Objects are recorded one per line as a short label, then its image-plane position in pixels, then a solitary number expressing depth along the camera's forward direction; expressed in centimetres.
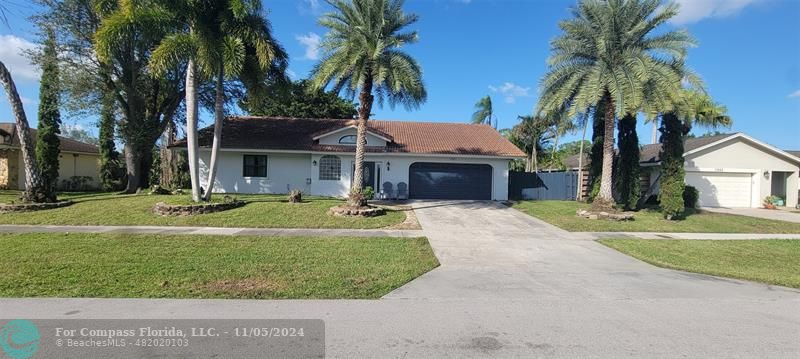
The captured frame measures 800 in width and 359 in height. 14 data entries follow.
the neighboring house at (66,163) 2338
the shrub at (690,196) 1975
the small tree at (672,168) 1547
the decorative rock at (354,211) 1396
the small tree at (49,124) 1956
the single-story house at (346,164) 2092
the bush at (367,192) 1524
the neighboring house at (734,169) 2267
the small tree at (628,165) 1761
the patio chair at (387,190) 2086
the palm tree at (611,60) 1446
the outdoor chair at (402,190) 2089
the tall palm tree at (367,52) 1395
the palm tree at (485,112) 4166
